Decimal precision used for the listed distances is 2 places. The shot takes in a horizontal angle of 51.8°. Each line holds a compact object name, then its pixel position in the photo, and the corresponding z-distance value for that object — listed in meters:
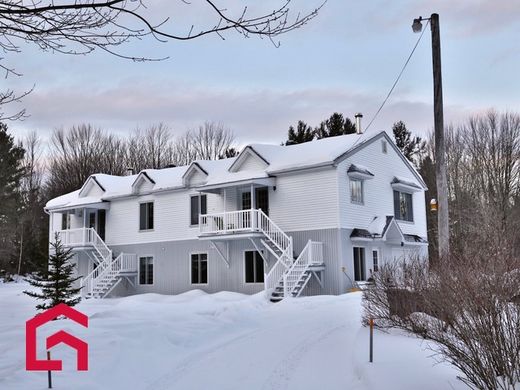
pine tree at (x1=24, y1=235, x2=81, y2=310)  16.78
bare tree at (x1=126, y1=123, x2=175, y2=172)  59.16
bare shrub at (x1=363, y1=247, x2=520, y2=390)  6.20
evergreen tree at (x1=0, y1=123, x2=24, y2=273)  43.81
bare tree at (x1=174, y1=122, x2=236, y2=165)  57.53
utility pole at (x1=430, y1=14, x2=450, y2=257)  13.52
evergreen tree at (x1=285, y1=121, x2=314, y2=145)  50.53
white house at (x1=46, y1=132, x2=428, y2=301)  23.56
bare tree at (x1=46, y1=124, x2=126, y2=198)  57.50
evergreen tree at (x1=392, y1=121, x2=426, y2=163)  49.72
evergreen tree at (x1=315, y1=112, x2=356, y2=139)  49.72
